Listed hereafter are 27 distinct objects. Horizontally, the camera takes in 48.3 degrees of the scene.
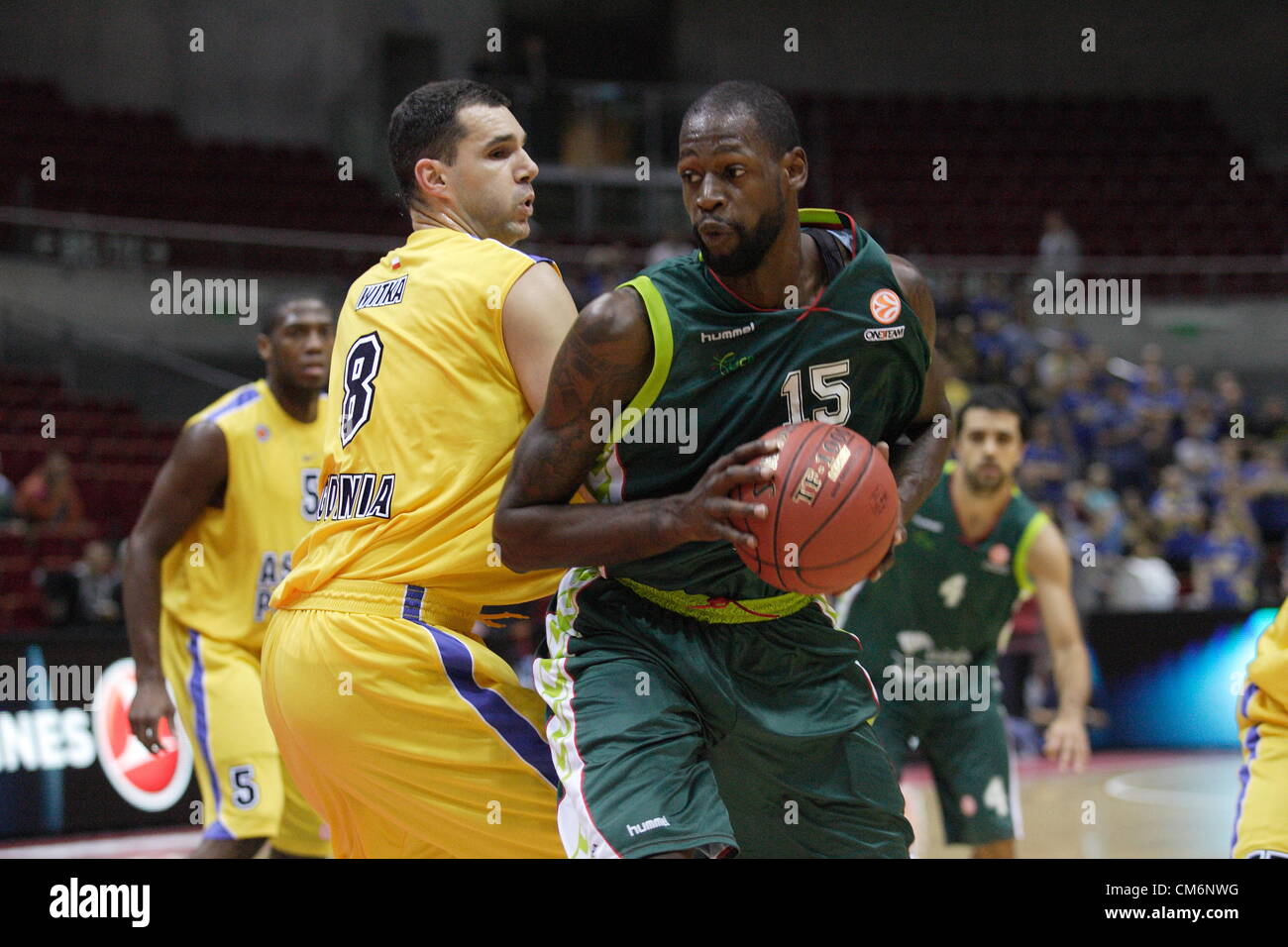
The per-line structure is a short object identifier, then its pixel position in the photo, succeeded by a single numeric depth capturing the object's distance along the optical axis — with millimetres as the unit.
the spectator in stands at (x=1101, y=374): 14516
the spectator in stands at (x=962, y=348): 13797
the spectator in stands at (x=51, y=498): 10328
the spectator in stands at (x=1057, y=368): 14125
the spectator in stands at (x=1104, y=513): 12172
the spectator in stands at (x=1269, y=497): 13188
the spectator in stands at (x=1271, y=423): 14375
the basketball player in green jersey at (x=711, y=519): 2869
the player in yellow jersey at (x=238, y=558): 4715
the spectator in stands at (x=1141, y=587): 11719
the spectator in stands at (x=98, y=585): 9383
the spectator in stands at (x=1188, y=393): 14266
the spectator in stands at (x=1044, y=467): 12750
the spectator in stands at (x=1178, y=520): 12875
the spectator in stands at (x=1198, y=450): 13516
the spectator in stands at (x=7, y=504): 10344
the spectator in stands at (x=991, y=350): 13961
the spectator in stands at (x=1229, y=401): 14352
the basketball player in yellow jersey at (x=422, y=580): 3068
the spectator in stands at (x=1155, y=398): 14068
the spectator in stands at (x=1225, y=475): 13055
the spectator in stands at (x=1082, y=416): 13828
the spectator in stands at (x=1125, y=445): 13469
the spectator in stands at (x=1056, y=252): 15289
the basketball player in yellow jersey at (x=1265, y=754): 3668
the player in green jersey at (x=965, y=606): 5441
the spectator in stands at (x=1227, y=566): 12047
